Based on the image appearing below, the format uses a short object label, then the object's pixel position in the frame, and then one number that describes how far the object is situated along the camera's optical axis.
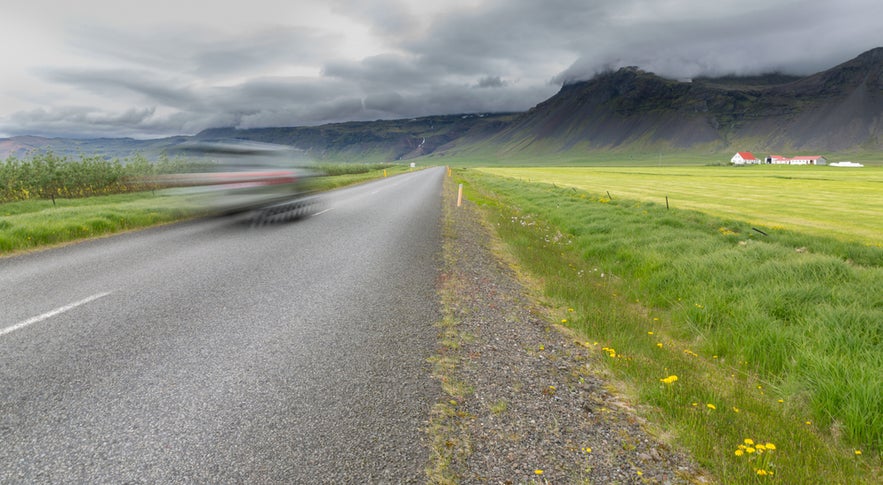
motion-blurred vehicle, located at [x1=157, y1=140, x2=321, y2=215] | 12.39
